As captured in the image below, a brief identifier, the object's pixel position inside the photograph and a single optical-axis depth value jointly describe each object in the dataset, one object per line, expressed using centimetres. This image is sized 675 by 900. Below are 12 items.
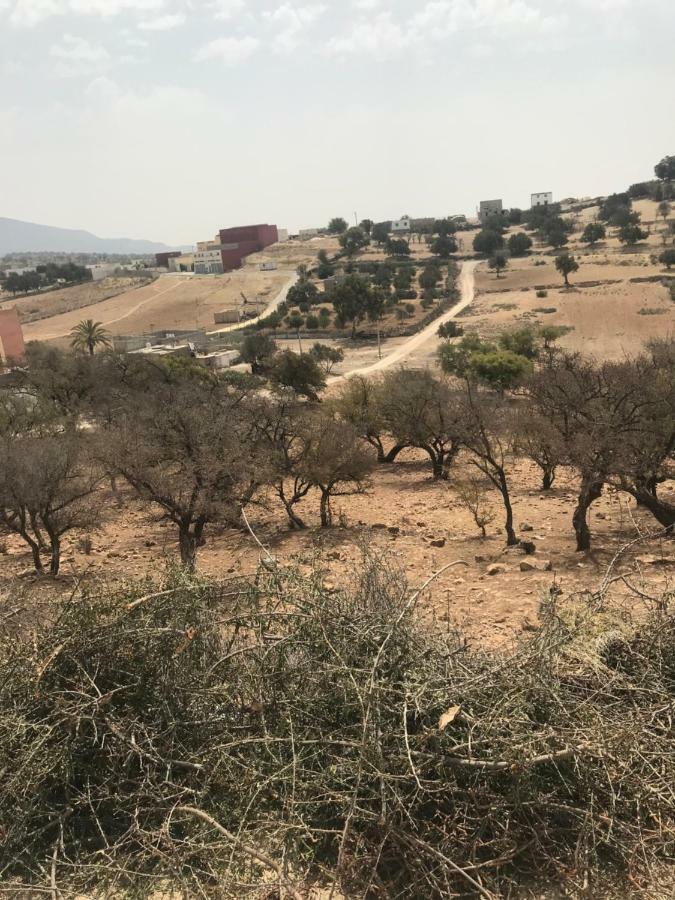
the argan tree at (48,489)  1476
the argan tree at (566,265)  7112
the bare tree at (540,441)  1509
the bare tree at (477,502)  1628
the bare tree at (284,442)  1836
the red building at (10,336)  4983
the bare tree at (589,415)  1275
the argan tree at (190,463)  1488
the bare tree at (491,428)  1468
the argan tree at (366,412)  2645
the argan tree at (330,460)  1827
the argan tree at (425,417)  2377
